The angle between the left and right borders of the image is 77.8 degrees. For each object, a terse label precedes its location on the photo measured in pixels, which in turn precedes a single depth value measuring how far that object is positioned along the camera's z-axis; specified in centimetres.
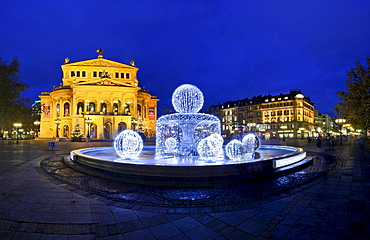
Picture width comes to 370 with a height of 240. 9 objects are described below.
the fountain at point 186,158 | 780
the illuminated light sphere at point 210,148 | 1089
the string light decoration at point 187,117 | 1312
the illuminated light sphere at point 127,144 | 1153
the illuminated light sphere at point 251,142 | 1516
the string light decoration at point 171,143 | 1674
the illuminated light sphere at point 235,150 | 1055
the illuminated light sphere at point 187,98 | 1347
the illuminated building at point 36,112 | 7939
